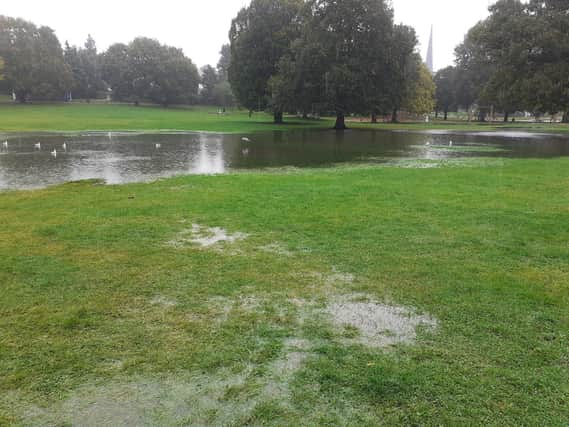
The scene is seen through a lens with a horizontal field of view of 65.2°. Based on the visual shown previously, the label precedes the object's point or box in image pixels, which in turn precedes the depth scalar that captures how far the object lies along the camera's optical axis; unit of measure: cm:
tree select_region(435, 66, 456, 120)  7012
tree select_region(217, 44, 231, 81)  10319
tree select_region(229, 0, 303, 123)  4175
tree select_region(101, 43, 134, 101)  8019
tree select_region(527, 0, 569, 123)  2752
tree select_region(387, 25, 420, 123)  3512
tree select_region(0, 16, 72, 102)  6806
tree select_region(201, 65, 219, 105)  9081
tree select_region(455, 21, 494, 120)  6218
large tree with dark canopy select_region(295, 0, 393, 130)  3484
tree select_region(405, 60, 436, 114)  5134
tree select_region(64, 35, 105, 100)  8731
